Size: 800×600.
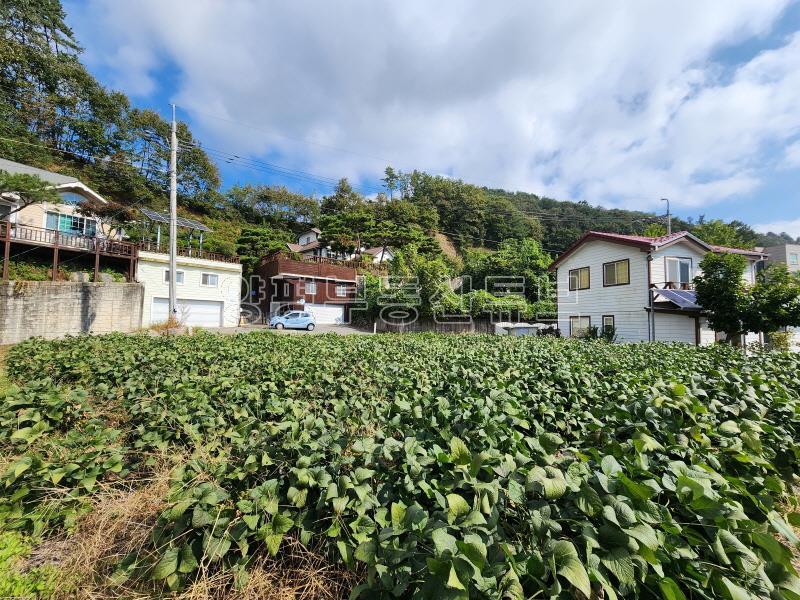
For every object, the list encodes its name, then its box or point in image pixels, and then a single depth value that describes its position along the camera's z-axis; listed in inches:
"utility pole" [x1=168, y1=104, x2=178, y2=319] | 676.7
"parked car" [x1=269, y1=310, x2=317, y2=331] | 1007.0
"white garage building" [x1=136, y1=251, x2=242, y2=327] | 902.4
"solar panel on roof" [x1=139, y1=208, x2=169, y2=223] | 985.5
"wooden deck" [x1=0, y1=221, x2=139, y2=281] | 673.6
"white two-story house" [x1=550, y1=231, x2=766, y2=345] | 605.6
